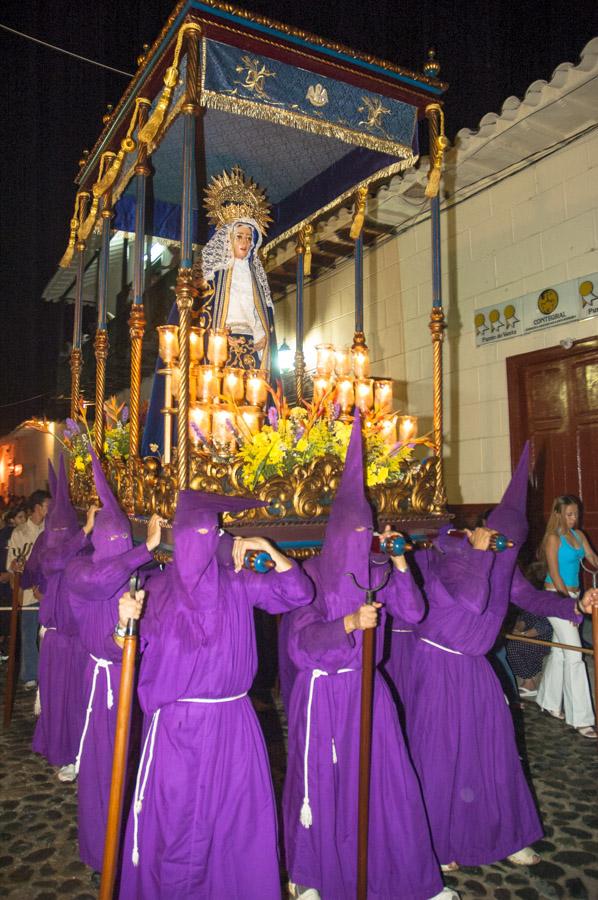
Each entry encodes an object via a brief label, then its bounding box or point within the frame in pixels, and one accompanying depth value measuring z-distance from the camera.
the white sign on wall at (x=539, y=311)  6.40
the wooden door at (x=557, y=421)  6.50
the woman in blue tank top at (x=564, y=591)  5.33
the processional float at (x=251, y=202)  3.94
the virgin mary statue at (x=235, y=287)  5.32
